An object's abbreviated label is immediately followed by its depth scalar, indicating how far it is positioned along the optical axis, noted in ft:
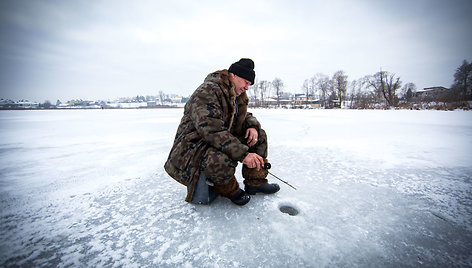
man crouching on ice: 4.55
